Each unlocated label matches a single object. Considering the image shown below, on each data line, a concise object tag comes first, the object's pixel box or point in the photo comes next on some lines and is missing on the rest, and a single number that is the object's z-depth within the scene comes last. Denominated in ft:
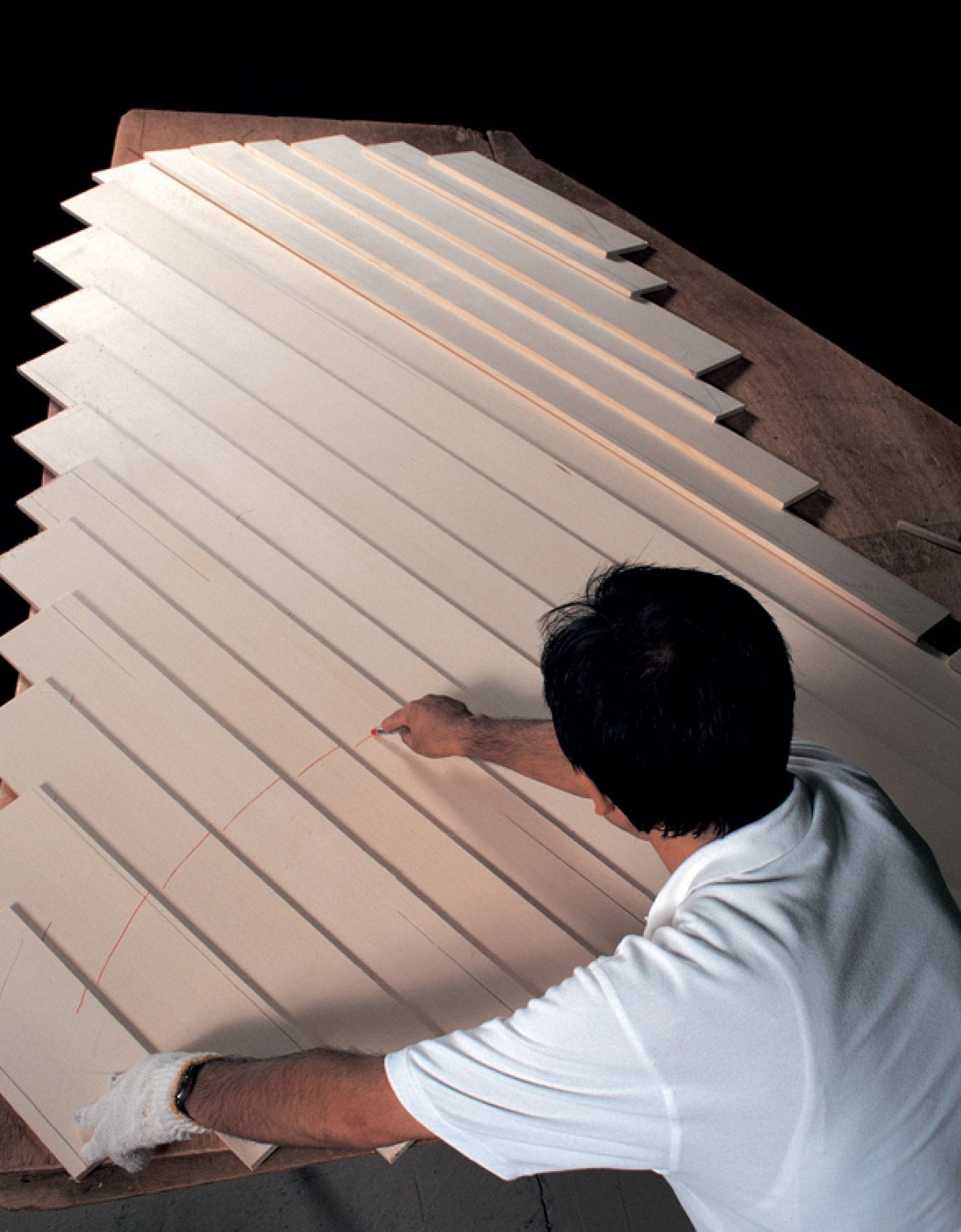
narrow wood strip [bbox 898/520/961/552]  6.79
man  3.17
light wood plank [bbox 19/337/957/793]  5.90
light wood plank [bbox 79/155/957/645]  6.47
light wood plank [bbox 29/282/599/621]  6.36
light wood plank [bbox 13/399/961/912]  5.56
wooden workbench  6.93
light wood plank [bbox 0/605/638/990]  4.82
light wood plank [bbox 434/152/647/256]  9.07
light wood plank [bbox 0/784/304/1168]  4.45
